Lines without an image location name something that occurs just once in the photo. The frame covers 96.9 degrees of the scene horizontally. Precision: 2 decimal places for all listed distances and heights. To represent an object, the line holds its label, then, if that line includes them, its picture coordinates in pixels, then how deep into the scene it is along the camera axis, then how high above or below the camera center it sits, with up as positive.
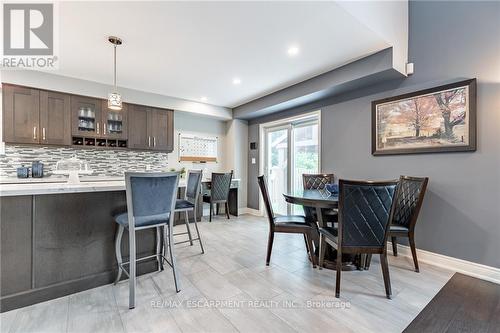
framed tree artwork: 2.35 +0.53
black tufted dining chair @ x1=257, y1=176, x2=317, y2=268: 2.43 -0.68
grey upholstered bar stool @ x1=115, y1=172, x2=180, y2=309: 1.71 -0.34
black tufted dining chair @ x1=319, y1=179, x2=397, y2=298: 1.82 -0.44
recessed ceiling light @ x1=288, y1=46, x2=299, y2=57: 2.60 +1.38
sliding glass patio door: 4.17 +0.20
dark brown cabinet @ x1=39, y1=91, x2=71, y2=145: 3.39 +0.73
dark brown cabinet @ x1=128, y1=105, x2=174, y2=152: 4.15 +0.72
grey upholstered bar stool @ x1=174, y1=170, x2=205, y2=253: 2.65 -0.38
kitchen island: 1.67 -0.62
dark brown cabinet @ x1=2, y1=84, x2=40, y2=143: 3.15 +0.74
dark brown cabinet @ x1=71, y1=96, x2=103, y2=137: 3.63 +0.82
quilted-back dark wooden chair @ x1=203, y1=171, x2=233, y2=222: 4.46 -0.48
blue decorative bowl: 2.64 -0.28
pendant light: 2.59 +0.76
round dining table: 2.17 -0.45
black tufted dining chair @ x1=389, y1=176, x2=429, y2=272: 2.38 -0.49
